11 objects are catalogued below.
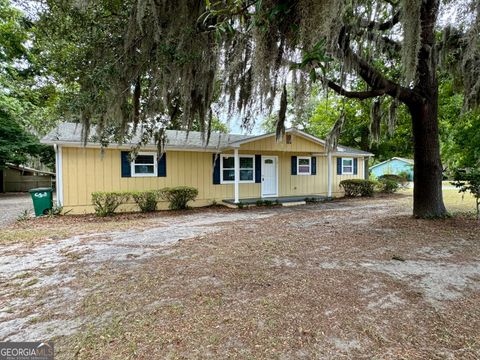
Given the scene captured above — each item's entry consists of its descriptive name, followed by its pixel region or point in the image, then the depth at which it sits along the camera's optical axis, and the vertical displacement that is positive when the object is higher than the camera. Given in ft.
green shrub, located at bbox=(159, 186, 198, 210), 31.65 -1.88
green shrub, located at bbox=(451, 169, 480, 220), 21.66 -0.22
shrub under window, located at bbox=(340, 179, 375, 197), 45.27 -1.57
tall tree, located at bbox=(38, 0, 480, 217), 9.34 +5.89
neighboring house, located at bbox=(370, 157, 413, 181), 102.63 +4.49
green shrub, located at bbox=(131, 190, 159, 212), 29.94 -2.13
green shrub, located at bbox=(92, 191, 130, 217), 28.19 -2.20
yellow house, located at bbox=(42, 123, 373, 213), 29.35 +1.63
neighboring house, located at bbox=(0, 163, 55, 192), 70.85 +0.50
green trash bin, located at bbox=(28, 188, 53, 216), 28.37 -1.96
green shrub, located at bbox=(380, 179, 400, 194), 50.62 -1.65
